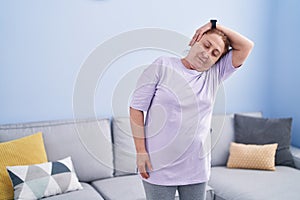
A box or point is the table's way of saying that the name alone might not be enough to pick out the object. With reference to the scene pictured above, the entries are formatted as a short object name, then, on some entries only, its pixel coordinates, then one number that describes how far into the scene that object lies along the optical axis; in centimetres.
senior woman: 130
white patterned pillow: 192
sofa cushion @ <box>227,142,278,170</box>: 249
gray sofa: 209
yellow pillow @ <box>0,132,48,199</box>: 197
